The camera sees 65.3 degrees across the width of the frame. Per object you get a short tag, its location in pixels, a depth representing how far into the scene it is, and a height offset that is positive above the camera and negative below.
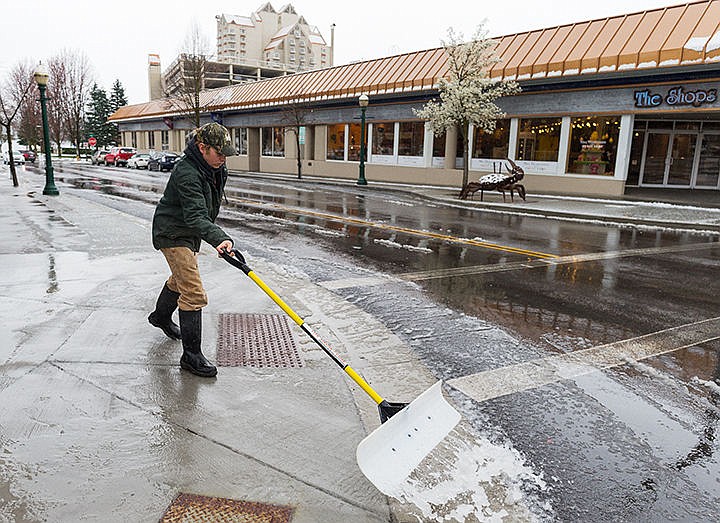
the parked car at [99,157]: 49.78 -1.09
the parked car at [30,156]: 53.99 -1.29
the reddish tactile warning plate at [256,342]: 4.55 -1.69
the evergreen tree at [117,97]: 84.56 +7.31
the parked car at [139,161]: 42.44 -1.18
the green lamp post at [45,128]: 17.14 +0.49
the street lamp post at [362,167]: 26.46 -0.74
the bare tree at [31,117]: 58.31 +2.70
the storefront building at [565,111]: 18.45 +1.80
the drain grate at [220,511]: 2.61 -1.69
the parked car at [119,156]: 46.56 -0.85
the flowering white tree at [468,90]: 19.80 +2.24
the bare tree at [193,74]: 38.34 +4.98
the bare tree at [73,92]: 61.47 +5.68
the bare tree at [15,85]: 51.88 +5.57
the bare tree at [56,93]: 60.28 +5.33
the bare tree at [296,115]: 31.86 +2.01
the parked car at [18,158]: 52.41 -1.57
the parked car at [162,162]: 38.93 -1.05
